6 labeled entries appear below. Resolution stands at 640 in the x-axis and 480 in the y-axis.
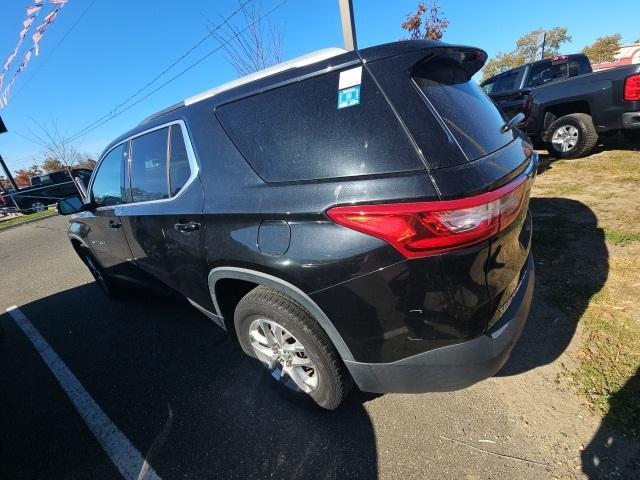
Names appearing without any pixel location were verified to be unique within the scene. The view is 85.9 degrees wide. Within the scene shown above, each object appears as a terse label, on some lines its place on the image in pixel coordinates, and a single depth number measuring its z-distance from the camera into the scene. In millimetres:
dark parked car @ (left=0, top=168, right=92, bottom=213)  16084
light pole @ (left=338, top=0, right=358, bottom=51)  6191
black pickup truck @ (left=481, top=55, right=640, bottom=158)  5250
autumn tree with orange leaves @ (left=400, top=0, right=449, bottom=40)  16819
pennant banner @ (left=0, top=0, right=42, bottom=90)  6535
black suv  1380
